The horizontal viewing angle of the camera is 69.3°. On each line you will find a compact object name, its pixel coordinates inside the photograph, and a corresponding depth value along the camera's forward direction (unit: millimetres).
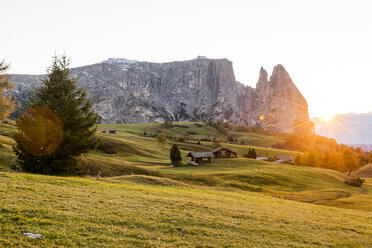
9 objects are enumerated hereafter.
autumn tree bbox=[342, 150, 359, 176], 100625
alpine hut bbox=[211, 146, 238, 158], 115750
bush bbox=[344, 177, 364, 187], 70850
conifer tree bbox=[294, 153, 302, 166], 121625
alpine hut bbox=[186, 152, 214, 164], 98688
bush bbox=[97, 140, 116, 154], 101688
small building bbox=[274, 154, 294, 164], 127188
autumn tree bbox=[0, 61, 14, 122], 53375
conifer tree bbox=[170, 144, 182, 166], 86875
